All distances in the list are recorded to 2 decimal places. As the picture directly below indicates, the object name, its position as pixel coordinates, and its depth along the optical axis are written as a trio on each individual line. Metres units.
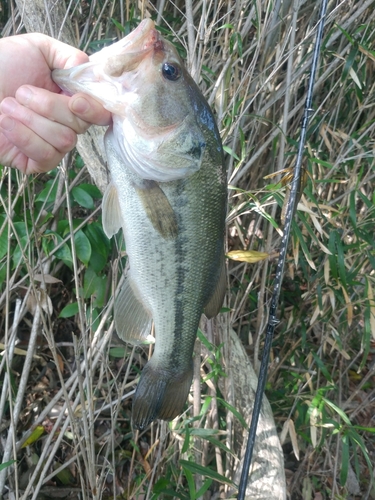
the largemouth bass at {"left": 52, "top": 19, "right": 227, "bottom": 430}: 0.37
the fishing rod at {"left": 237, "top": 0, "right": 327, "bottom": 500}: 0.52
